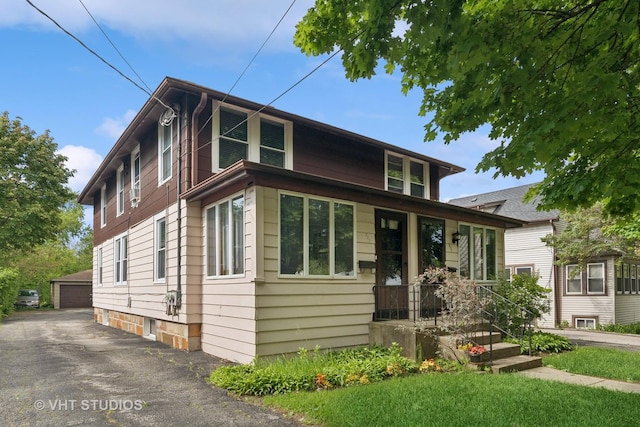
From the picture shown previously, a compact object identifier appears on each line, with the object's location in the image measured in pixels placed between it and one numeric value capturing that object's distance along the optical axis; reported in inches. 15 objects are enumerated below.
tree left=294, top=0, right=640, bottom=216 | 151.3
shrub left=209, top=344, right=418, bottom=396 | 235.3
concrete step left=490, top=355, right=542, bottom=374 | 279.6
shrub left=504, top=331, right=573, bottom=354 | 348.8
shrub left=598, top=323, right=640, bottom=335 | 688.6
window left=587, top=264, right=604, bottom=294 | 770.8
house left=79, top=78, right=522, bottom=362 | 299.4
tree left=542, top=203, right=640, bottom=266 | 684.7
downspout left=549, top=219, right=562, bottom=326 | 811.0
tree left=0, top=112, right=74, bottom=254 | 975.6
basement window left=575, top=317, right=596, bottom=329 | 769.6
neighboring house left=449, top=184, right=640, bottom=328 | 760.3
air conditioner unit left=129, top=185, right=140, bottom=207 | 501.0
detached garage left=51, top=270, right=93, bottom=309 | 1210.0
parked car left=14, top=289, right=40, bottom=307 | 1177.5
